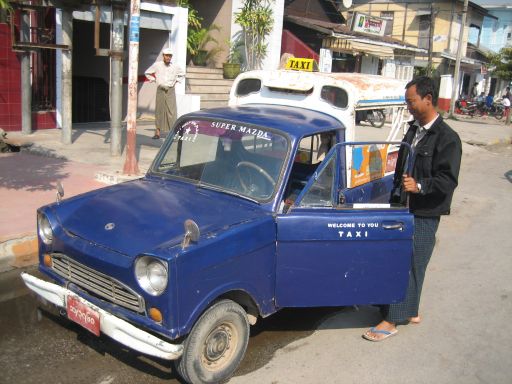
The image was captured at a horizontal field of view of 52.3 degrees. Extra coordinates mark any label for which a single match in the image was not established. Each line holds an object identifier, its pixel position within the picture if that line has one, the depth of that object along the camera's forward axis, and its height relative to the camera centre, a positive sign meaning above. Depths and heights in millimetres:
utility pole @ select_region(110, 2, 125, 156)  8148 +66
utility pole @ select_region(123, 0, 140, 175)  7480 -178
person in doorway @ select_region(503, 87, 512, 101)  29078 +255
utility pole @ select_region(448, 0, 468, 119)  26125 +1368
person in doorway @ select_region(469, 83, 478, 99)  39228 +627
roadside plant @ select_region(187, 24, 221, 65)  15523 +1109
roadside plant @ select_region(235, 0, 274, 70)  15992 +1785
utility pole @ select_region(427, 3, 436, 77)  26398 +2606
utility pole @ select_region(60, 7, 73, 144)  9305 +155
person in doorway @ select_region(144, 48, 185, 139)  10305 -67
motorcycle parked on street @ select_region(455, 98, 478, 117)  30250 -528
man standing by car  3752 -604
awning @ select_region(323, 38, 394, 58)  20703 +1783
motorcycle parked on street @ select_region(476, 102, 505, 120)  31609 -650
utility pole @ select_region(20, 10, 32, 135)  10047 -223
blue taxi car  3044 -1001
